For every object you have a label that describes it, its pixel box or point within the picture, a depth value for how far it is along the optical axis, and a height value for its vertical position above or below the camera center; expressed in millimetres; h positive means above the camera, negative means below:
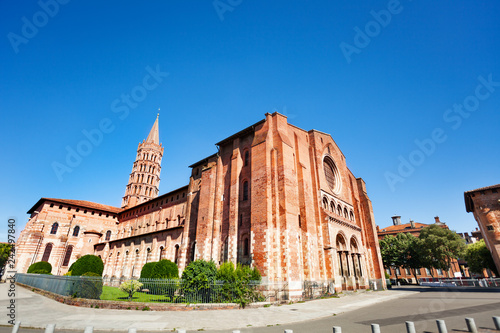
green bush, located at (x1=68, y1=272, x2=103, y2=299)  13156 -1081
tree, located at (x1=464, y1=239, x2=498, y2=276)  32969 +1583
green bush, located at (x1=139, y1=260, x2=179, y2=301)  14742 -269
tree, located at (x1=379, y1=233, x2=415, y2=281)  39906 +3041
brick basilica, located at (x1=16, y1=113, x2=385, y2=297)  18328 +4497
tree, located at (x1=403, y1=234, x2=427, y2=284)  35938 +2219
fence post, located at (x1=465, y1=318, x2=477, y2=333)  6922 -1548
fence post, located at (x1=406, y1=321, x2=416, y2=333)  5997 -1389
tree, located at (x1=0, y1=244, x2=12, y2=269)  44544 +2330
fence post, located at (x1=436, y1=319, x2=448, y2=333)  6313 -1435
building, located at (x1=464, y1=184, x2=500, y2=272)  29219 +6633
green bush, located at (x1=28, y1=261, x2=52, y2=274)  31062 -58
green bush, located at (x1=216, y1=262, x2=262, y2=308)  13828 -1055
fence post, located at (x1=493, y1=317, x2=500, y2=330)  6629 -1361
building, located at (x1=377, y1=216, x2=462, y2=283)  50694 +686
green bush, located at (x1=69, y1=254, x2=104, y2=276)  22012 +78
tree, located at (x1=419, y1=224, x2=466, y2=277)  33656 +3095
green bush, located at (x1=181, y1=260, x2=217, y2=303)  13508 -835
